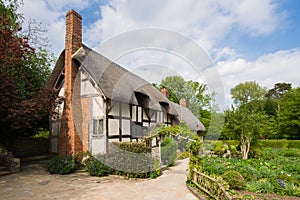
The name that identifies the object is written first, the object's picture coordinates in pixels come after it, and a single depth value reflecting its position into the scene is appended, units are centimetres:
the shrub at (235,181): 557
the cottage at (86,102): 855
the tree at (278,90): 4234
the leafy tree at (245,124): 1198
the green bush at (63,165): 804
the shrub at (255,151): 1266
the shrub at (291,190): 511
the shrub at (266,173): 643
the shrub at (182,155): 1332
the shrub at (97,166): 766
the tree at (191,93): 3272
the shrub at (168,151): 1028
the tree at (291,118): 2584
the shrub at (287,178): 579
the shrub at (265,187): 542
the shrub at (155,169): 756
